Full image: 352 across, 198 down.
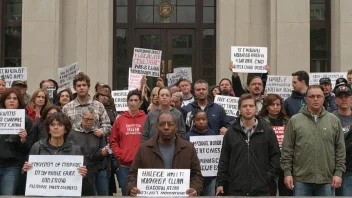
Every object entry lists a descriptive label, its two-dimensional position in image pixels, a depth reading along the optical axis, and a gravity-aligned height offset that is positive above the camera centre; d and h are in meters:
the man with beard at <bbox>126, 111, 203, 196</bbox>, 6.95 -0.60
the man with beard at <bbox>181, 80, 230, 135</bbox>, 9.12 -0.09
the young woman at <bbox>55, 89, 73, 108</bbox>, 9.78 +0.12
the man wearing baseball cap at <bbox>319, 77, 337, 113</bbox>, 9.91 +0.17
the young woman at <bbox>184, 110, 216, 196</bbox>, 8.41 -0.38
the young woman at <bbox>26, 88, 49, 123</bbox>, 9.05 +0.01
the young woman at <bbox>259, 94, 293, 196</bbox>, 8.33 -0.12
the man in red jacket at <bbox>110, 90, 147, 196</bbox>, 8.88 -0.46
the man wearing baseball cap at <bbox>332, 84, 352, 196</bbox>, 8.04 -0.23
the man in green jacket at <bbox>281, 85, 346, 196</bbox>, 7.42 -0.57
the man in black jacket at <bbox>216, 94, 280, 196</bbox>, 7.30 -0.64
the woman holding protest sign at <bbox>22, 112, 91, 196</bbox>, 7.31 -0.46
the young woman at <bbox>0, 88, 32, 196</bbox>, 8.23 -0.72
